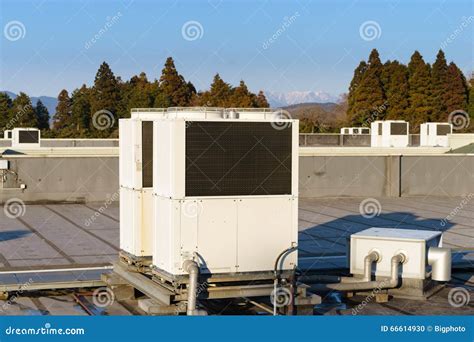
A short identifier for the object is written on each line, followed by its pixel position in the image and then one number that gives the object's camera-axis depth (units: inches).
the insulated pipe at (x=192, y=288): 398.3
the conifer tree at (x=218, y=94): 2642.7
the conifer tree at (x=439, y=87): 2987.2
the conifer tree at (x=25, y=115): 2581.2
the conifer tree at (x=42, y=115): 3156.0
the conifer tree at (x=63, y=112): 2960.1
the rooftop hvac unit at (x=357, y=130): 2347.4
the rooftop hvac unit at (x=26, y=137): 1620.3
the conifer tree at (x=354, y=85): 3170.3
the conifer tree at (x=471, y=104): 3105.8
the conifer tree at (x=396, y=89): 2994.6
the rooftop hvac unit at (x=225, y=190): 414.6
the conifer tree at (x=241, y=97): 2576.3
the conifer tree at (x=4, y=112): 2598.2
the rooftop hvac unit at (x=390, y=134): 1843.0
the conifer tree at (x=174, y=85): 3010.1
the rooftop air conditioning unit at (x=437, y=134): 1817.4
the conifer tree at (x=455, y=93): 3043.8
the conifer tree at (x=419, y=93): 2933.1
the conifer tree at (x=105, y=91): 2657.5
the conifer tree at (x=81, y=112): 2736.7
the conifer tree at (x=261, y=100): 2803.6
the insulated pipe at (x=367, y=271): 495.5
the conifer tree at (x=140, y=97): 2490.7
